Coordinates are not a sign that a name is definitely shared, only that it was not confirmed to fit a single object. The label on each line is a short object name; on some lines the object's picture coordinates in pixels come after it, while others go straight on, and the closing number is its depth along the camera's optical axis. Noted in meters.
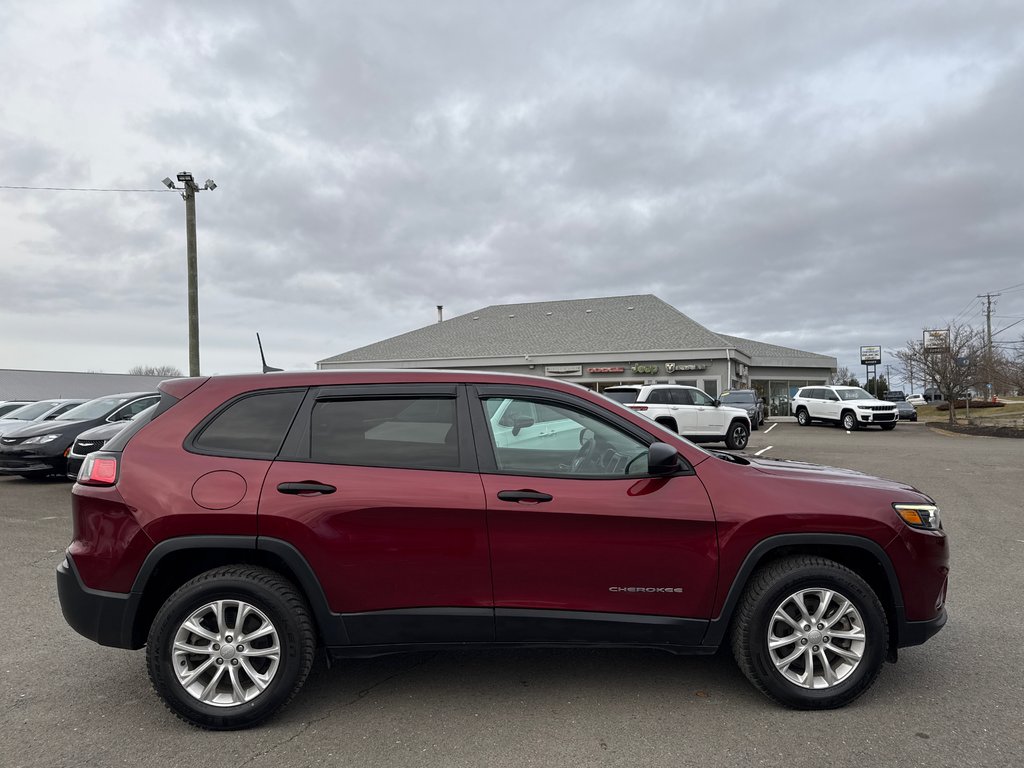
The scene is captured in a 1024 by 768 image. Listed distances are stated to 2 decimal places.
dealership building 36.12
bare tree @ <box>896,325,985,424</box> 29.11
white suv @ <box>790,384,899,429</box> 28.56
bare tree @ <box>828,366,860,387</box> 75.09
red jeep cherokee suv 3.32
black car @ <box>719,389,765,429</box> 28.06
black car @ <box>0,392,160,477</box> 11.65
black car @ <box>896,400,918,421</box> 38.91
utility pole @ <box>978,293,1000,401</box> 34.09
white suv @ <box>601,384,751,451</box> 18.30
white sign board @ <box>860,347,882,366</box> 74.75
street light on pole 18.78
